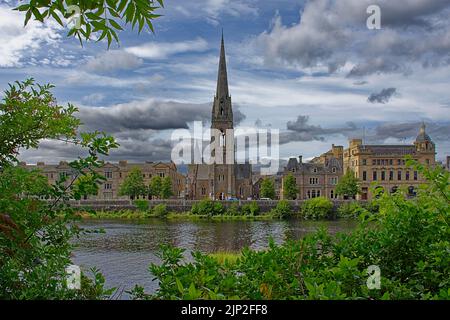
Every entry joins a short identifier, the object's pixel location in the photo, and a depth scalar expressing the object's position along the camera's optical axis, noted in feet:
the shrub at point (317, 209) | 223.92
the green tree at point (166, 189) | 284.12
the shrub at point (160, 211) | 233.35
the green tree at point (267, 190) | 289.12
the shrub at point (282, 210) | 229.45
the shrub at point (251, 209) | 235.11
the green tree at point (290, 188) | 274.77
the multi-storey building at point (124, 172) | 310.24
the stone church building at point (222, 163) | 324.60
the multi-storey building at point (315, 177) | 287.07
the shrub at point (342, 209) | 204.48
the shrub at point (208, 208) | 234.99
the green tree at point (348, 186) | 261.65
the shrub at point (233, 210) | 234.99
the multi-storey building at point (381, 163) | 273.44
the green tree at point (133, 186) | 281.54
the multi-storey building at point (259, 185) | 346.13
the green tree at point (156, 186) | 286.46
